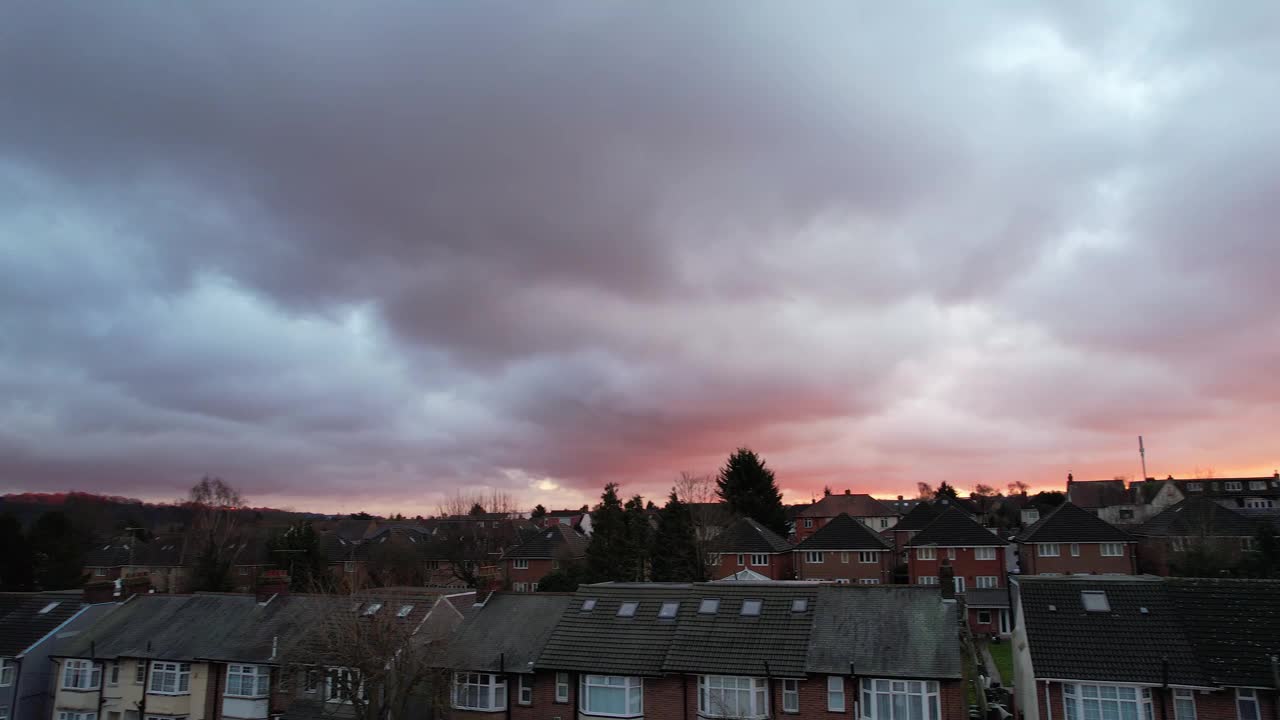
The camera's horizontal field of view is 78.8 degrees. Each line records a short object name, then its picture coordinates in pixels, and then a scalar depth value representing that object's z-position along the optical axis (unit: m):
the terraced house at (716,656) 27.27
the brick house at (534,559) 88.12
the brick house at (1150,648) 24.66
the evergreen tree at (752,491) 96.31
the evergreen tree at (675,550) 67.00
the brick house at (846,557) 73.38
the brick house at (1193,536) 60.12
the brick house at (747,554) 76.62
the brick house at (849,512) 113.25
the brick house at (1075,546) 64.44
